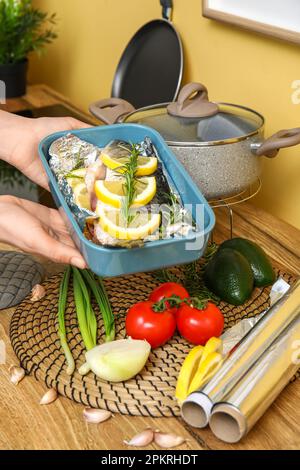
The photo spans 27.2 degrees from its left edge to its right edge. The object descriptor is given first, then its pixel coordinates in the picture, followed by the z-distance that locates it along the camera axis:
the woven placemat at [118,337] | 0.83
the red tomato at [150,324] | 0.90
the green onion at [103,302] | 0.94
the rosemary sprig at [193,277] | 1.03
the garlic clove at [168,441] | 0.77
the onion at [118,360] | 0.84
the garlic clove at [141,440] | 0.77
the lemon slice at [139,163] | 0.96
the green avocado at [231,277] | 1.01
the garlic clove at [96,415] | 0.81
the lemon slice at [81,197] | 0.93
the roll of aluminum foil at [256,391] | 0.74
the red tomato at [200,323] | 0.91
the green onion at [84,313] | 0.93
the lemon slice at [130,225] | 0.81
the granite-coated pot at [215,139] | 1.07
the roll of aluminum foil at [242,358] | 0.77
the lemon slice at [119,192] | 0.89
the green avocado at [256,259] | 1.06
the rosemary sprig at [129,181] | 0.85
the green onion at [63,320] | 0.89
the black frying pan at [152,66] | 1.56
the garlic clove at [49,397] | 0.84
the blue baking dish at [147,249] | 0.81
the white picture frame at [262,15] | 1.17
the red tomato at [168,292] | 0.97
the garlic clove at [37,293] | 1.03
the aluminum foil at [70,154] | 1.01
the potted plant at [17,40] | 1.86
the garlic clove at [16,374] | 0.88
